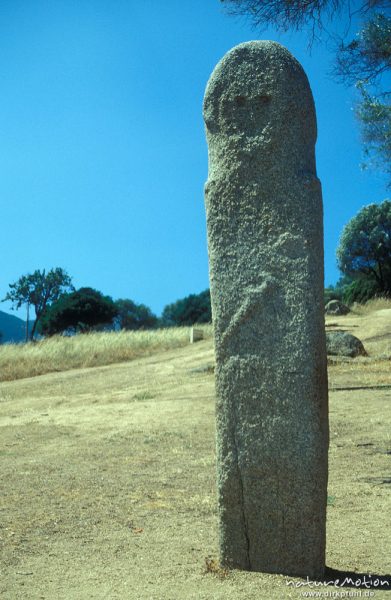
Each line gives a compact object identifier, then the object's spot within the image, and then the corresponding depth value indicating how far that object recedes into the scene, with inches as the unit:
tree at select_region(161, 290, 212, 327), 2217.0
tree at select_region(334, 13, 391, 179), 505.4
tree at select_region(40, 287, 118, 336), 2126.1
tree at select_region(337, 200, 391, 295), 1713.8
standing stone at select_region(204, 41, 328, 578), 179.5
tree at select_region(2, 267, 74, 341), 2324.1
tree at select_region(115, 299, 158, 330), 2795.3
